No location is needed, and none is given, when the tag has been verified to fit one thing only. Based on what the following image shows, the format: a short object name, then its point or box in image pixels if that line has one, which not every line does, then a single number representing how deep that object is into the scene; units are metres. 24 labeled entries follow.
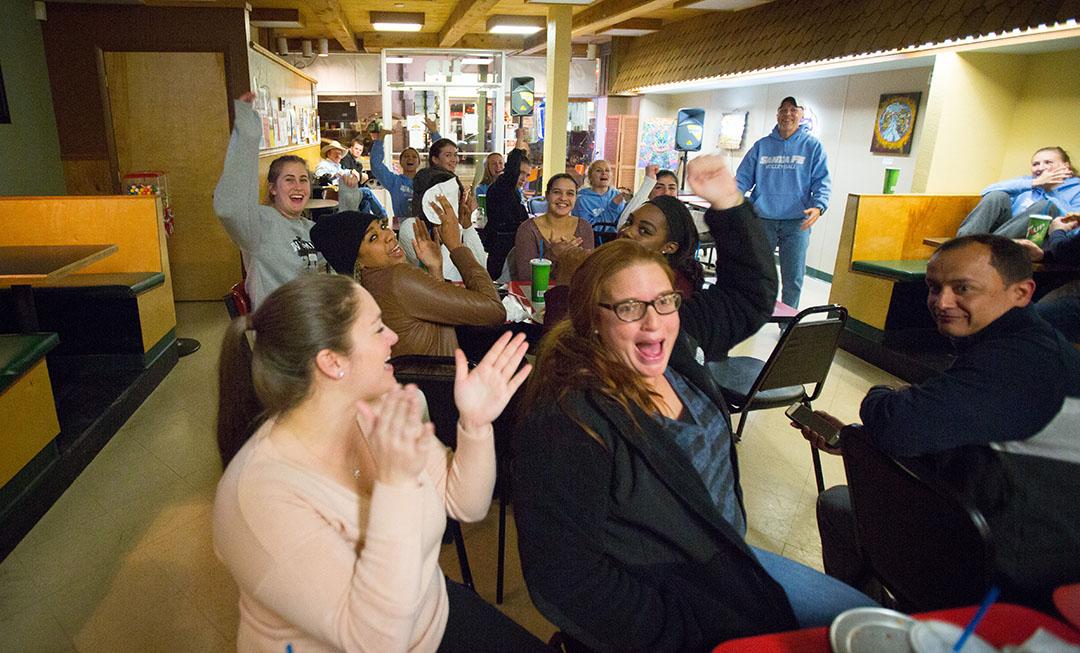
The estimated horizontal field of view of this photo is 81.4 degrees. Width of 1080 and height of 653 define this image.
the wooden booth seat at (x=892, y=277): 4.56
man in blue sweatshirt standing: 5.11
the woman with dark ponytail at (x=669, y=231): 2.68
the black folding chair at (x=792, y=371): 2.57
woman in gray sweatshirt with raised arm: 2.96
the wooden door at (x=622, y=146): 12.12
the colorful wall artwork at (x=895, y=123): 6.16
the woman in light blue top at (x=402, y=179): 6.10
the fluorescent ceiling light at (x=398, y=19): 9.10
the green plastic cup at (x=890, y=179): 5.67
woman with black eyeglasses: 1.23
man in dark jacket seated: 1.41
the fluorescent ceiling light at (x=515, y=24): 9.27
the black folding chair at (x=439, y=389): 1.94
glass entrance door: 8.65
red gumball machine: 5.16
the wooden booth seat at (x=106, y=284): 3.87
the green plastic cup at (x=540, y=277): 3.02
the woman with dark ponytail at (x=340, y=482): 0.99
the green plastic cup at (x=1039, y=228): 4.17
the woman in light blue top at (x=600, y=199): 5.77
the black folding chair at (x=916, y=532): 1.30
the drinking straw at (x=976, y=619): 0.87
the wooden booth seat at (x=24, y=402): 2.41
